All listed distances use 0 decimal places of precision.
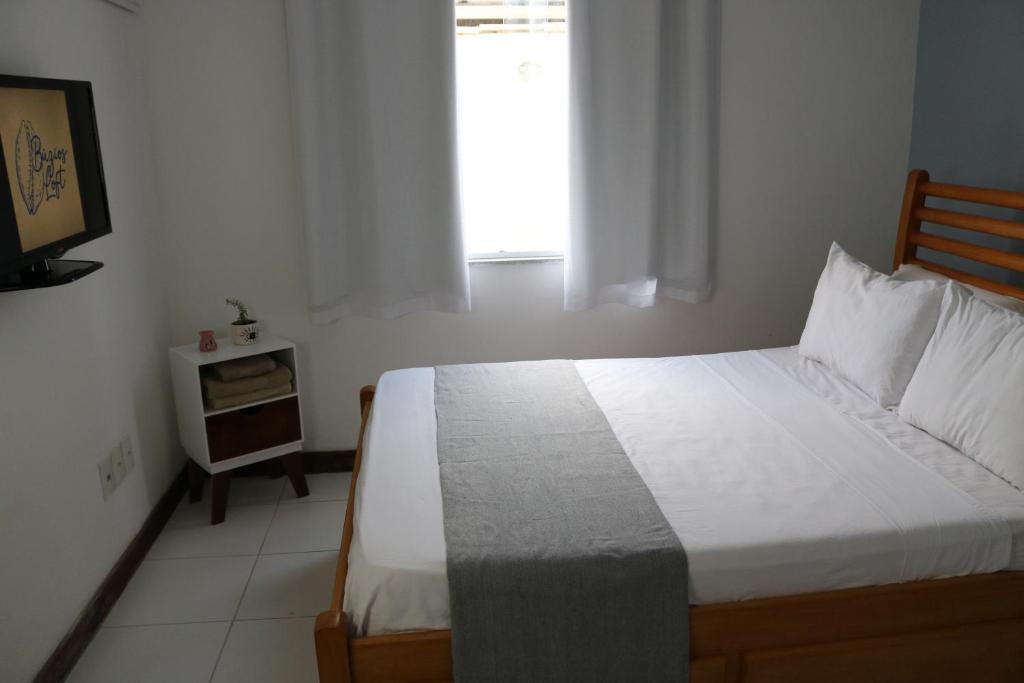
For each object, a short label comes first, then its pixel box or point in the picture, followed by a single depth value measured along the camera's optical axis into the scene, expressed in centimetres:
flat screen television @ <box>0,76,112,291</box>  203
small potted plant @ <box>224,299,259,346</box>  333
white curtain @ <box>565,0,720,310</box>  337
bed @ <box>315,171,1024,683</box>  188
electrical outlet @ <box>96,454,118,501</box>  276
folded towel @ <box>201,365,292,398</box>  319
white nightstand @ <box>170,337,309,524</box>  322
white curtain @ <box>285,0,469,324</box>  327
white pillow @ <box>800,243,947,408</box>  264
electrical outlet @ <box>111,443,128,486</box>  287
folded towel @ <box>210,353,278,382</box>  323
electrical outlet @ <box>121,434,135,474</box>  297
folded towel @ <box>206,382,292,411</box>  320
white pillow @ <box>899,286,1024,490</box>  218
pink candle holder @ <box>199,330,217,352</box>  328
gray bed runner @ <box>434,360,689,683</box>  187
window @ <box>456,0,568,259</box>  341
